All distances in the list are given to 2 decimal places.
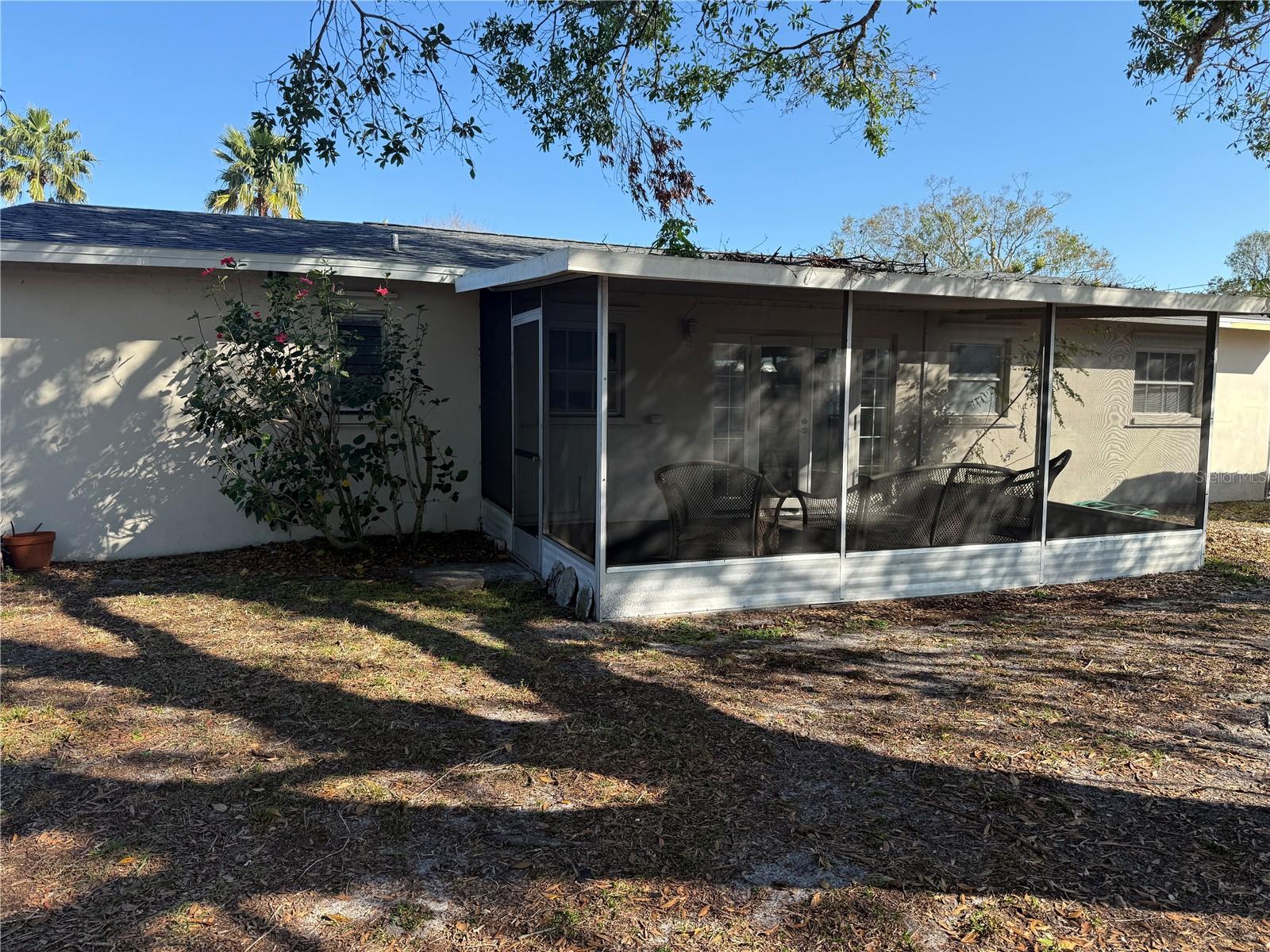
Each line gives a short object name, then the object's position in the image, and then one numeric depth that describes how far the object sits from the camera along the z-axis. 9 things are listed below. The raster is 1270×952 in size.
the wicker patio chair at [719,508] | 6.55
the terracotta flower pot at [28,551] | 7.32
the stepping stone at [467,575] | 7.23
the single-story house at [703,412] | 6.41
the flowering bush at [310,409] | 7.36
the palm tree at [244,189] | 26.19
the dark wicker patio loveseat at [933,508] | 6.89
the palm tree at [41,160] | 28.06
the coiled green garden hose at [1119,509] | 7.99
